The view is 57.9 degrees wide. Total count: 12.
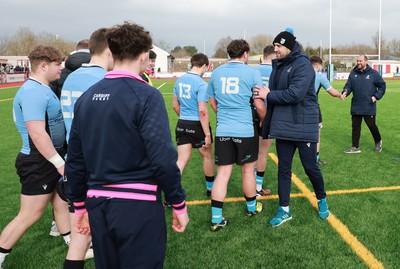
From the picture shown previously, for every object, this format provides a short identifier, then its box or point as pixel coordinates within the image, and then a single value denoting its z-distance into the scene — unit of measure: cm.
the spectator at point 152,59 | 499
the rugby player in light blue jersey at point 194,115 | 485
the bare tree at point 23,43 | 7844
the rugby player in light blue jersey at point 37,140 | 288
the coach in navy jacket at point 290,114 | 393
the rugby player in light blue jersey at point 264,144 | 536
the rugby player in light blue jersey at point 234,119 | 409
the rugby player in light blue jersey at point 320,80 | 635
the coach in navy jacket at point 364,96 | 779
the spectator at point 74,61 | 379
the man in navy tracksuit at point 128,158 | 188
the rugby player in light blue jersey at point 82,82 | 282
